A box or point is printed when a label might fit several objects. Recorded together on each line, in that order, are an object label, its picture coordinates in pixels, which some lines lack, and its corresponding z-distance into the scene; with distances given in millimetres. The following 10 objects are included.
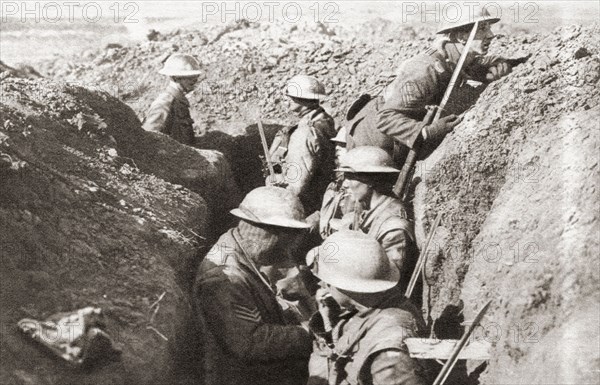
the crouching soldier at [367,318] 4262
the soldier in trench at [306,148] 8219
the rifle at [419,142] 6930
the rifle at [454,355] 3936
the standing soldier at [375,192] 6262
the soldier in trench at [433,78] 7023
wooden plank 4258
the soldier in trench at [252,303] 4914
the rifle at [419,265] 6043
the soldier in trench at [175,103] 9031
